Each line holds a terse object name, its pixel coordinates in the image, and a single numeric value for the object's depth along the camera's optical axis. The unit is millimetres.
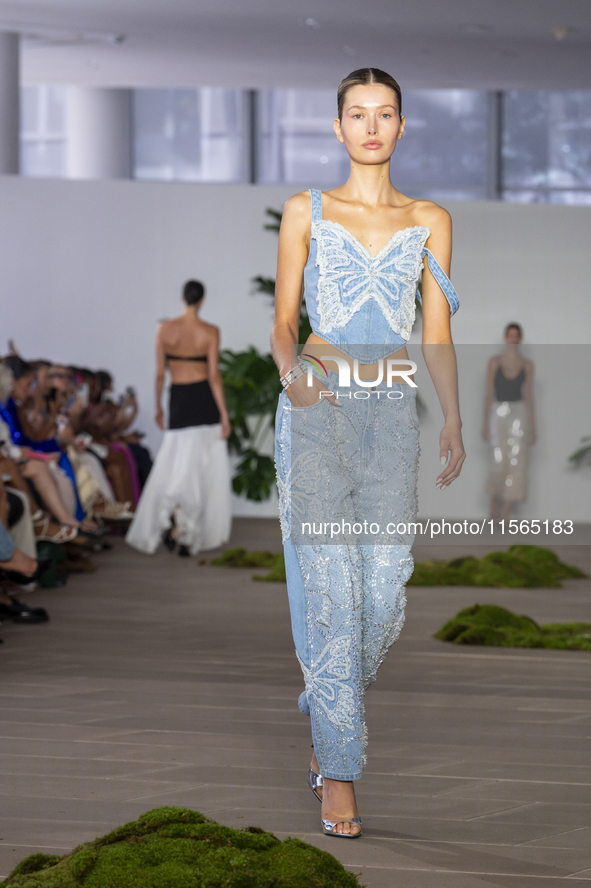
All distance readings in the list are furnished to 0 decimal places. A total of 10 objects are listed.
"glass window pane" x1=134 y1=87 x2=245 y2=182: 29578
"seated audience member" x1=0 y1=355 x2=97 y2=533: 11320
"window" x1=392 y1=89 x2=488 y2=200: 29016
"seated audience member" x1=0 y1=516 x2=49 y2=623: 8711
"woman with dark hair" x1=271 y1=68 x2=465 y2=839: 4566
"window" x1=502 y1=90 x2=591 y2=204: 28891
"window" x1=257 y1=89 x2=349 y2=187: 29203
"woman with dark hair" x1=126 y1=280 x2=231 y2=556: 13812
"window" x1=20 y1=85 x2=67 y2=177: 30016
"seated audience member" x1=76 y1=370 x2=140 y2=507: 14977
